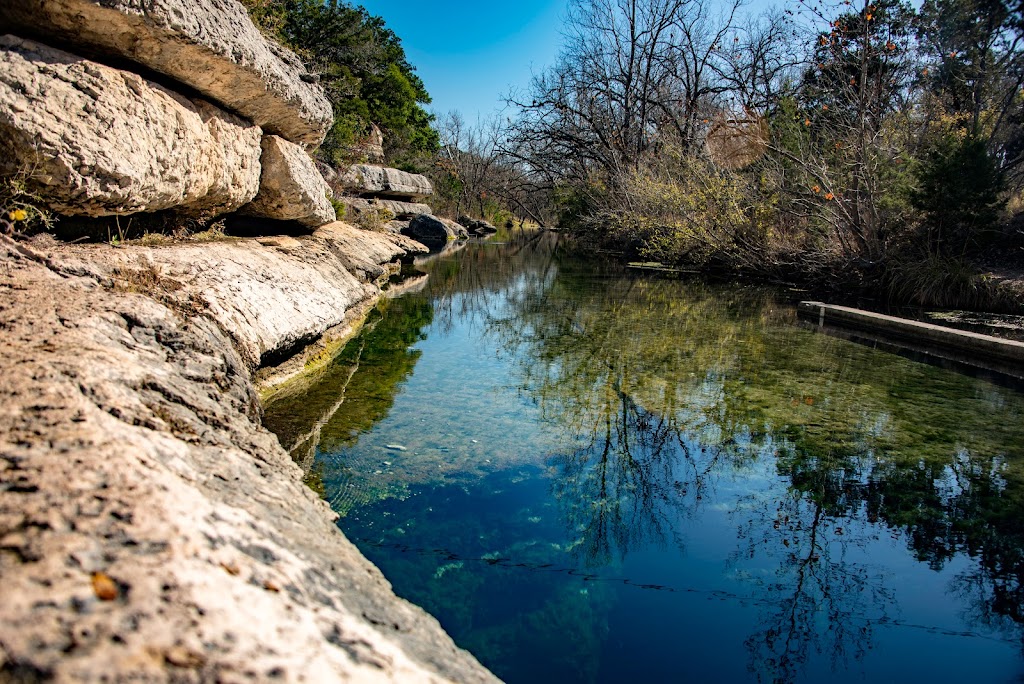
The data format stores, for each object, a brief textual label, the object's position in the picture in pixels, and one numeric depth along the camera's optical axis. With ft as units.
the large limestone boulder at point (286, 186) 24.47
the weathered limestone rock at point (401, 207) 64.80
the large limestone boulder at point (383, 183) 69.94
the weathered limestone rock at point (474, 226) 123.34
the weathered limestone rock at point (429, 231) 75.05
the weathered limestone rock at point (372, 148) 76.02
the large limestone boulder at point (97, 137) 12.09
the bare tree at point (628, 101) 71.56
